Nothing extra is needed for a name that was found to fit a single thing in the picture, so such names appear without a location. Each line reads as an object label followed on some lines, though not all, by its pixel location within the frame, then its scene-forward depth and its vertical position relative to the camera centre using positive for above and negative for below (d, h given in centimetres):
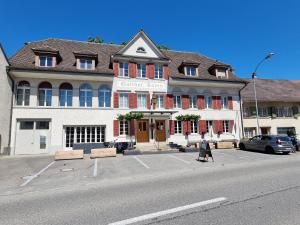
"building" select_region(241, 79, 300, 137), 2672 +298
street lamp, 1888 +745
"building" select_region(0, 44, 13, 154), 1619 +290
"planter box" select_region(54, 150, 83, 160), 1509 -139
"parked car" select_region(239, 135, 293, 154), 1689 -101
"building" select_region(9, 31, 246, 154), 1842 +415
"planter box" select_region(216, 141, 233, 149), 2088 -121
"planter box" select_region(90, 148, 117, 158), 1581 -135
